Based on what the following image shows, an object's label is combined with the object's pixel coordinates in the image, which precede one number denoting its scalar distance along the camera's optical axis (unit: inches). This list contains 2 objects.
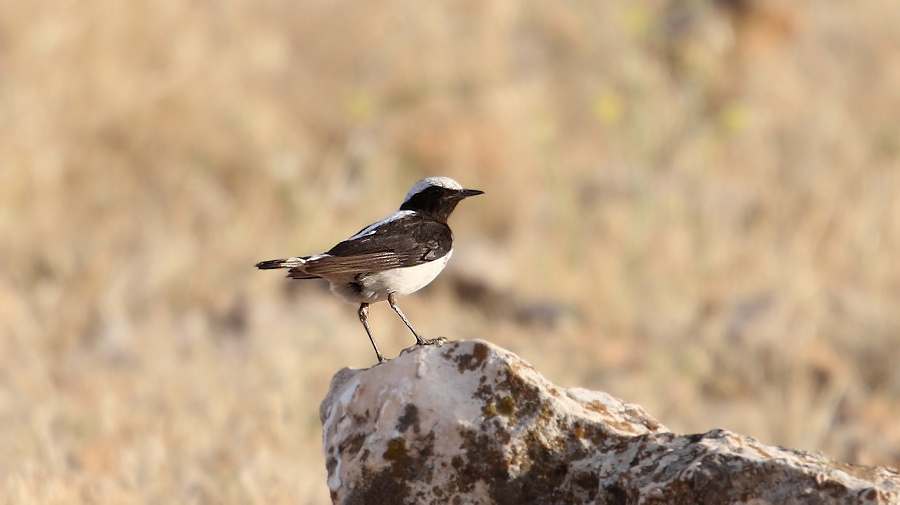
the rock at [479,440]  263.0
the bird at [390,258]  291.0
